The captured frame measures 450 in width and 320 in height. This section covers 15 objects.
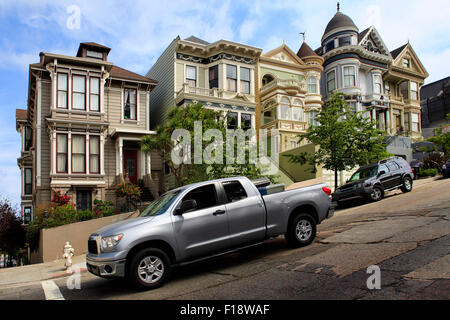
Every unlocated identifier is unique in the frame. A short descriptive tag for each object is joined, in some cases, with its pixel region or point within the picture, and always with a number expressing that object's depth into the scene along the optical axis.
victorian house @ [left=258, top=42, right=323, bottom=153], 28.19
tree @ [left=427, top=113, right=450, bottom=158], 29.19
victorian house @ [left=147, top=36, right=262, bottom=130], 25.94
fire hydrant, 11.20
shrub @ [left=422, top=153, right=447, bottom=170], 27.25
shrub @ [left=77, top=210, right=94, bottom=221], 17.33
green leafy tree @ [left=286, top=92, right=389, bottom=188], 19.84
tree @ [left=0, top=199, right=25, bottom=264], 23.22
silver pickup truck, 6.62
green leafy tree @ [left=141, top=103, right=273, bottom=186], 17.22
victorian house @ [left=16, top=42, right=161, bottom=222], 21.14
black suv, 16.51
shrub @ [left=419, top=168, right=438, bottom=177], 25.33
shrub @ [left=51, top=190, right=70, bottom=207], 18.62
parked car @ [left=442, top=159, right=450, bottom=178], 22.94
